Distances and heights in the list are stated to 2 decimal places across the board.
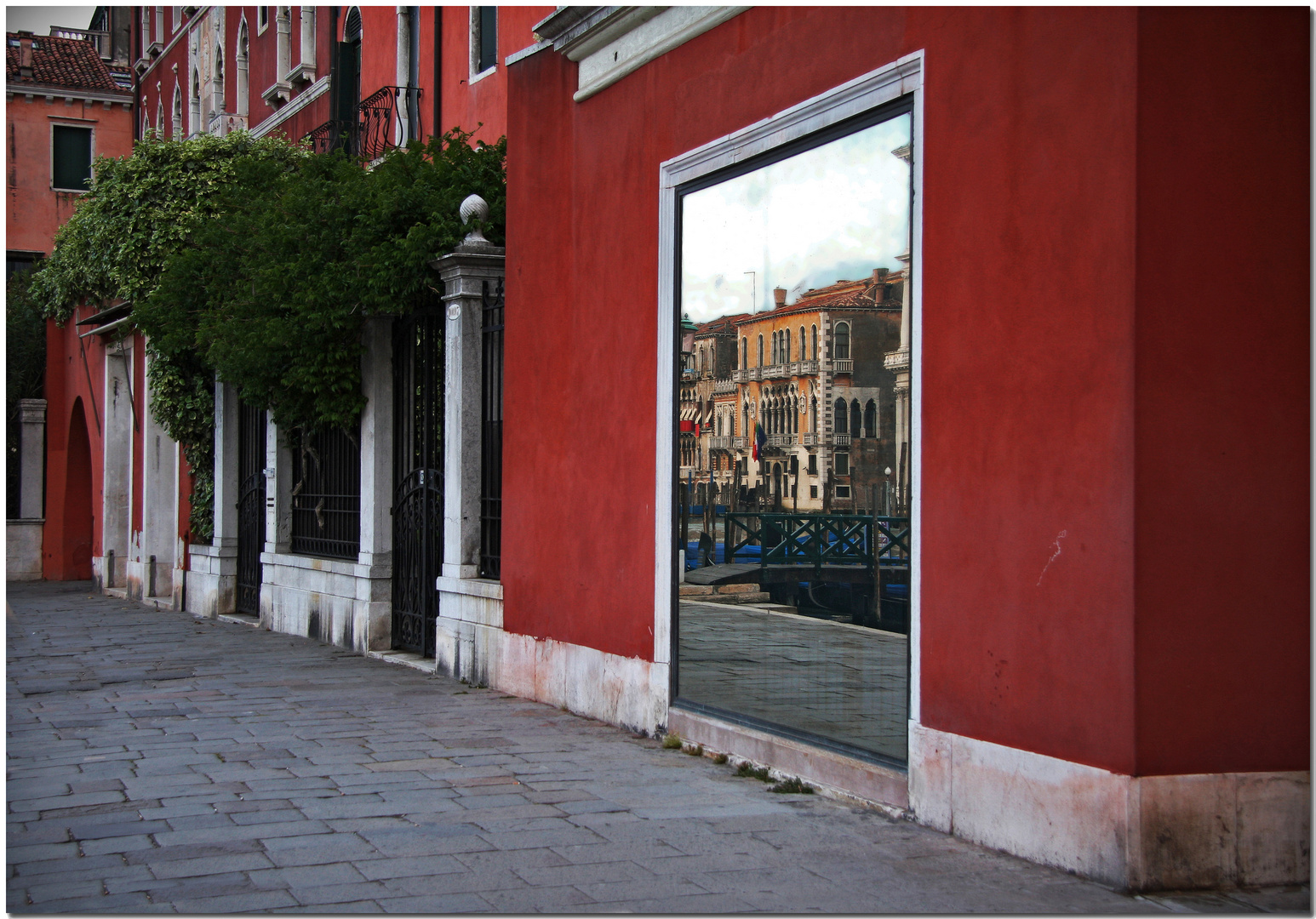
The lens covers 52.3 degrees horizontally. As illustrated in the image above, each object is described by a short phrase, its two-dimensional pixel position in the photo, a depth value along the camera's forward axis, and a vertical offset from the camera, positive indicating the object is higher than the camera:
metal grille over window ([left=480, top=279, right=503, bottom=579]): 10.05 +0.06
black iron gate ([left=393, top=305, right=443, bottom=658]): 11.04 -0.31
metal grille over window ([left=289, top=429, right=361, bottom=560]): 12.69 -0.56
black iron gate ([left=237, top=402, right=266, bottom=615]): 15.51 -0.79
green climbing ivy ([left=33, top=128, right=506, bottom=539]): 10.92 +1.69
